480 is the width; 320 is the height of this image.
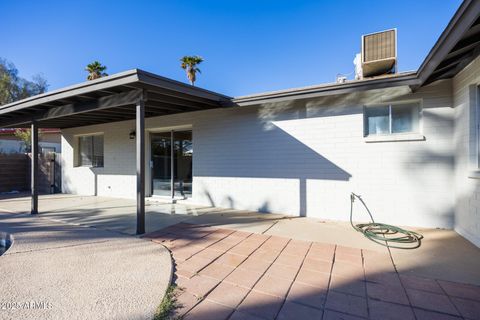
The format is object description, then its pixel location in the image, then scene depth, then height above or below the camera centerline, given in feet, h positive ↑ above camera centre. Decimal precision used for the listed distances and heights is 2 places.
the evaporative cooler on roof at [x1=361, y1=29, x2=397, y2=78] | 16.65 +7.46
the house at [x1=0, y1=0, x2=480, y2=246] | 12.25 +1.62
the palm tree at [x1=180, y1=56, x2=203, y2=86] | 51.62 +20.44
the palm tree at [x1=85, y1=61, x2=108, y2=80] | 50.24 +19.10
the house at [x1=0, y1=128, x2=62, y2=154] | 51.60 +4.17
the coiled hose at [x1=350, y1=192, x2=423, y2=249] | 11.85 -4.08
